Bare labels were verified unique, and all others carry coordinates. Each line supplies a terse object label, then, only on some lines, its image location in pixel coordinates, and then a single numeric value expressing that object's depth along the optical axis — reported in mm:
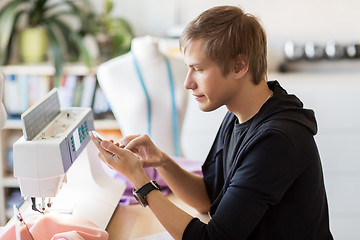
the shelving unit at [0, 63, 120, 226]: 3443
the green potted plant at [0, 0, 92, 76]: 3410
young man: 1375
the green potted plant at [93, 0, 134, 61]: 3572
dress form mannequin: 2506
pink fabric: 1383
